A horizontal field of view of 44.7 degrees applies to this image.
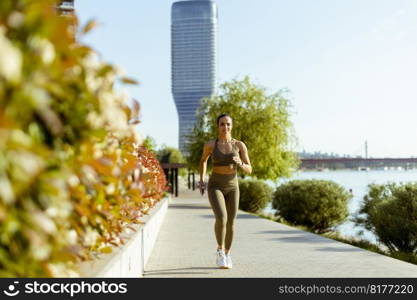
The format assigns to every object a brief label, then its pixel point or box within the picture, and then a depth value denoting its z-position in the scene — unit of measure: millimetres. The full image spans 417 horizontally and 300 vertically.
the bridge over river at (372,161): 80312
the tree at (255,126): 23641
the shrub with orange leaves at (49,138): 1713
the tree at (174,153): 99838
